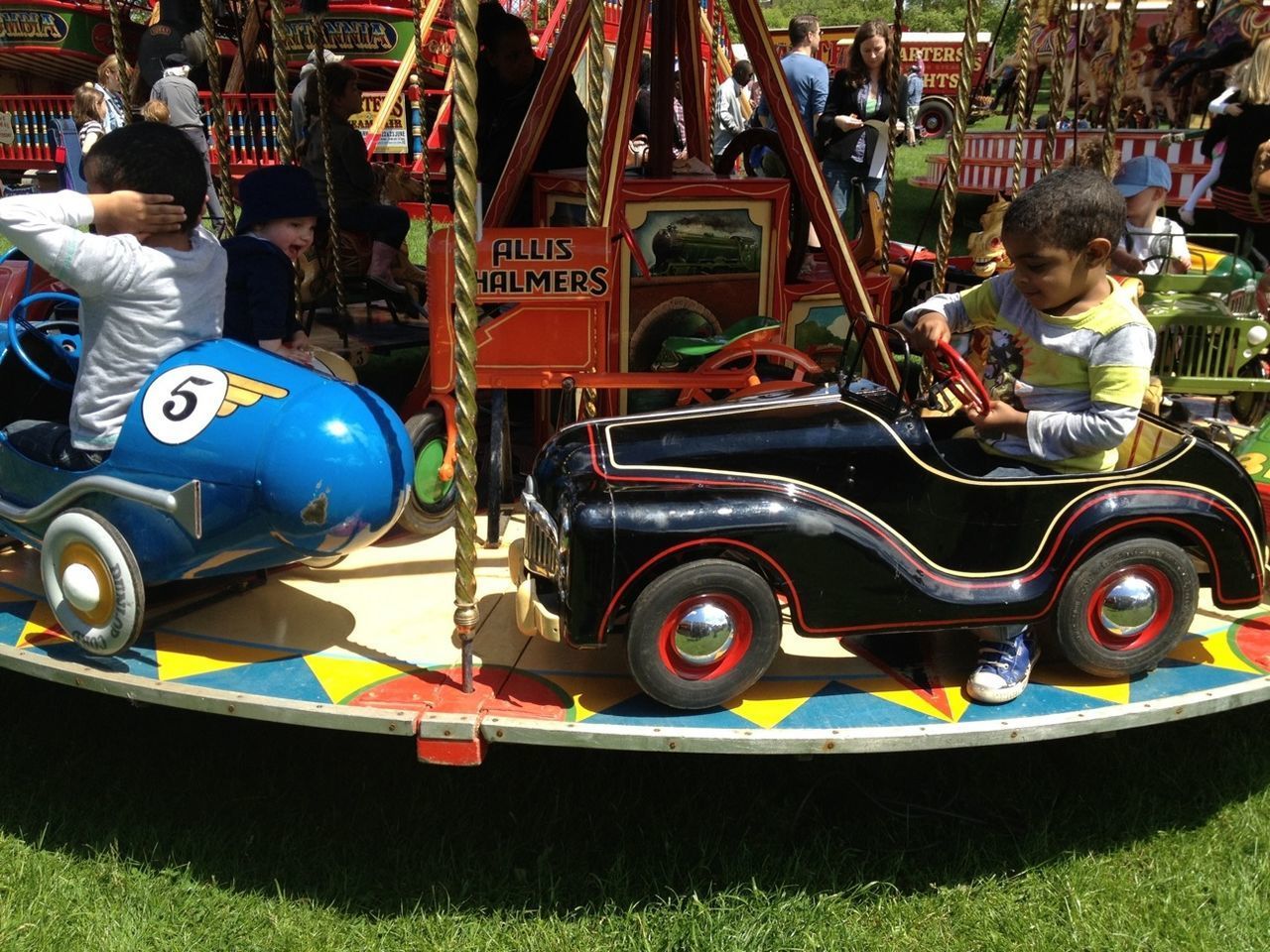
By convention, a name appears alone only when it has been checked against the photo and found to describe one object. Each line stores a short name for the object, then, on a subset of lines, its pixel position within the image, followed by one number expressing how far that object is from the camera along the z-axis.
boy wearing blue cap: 4.93
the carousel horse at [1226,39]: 12.38
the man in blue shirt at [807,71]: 9.09
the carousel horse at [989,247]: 6.26
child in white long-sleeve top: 2.75
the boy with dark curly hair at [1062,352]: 2.76
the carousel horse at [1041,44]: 10.60
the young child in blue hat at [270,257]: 3.45
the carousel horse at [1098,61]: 14.83
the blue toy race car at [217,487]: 2.76
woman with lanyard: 8.59
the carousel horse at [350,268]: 5.99
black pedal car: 2.63
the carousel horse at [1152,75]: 15.12
